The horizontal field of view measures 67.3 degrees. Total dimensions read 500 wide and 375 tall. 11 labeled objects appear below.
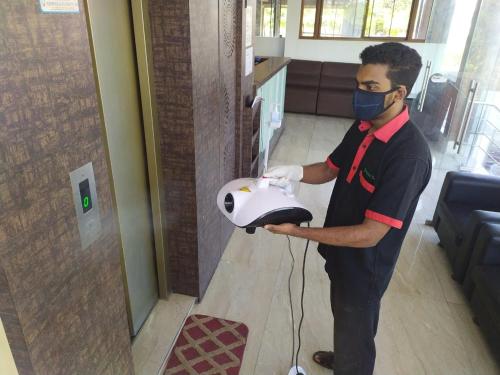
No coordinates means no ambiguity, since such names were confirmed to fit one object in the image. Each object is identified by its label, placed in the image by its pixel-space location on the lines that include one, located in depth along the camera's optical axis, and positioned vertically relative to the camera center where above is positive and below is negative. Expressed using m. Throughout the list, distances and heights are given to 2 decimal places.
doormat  1.82 -1.56
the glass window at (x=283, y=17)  6.46 -0.03
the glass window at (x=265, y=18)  6.50 -0.05
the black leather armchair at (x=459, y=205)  2.43 -1.20
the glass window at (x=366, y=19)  6.11 -0.02
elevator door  1.38 -0.51
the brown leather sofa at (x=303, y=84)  6.16 -1.03
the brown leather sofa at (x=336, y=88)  6.06 -1.05
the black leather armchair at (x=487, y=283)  1.87 -1.28
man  1.19 -0.56
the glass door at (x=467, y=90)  3.12 -0.58
